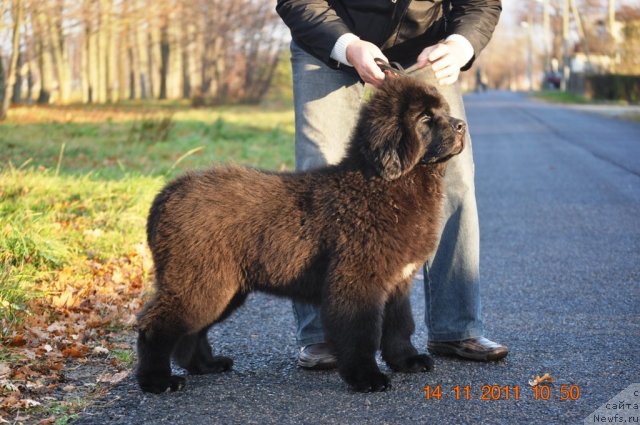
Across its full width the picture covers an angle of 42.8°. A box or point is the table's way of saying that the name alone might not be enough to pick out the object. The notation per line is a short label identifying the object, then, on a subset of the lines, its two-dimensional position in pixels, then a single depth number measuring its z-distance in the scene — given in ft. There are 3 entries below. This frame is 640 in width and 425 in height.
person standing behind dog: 15.31
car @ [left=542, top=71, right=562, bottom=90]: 256.73
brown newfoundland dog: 13.60
